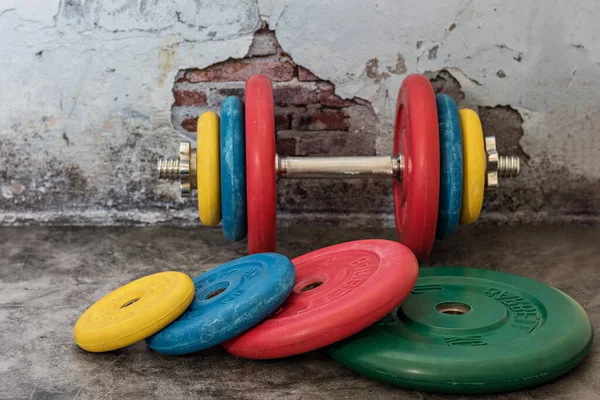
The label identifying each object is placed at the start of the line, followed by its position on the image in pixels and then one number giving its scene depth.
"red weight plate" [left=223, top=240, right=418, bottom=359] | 1.38
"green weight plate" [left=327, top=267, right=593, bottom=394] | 1.32
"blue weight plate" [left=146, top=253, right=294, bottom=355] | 1.41
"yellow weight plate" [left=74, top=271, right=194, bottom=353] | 1.44
